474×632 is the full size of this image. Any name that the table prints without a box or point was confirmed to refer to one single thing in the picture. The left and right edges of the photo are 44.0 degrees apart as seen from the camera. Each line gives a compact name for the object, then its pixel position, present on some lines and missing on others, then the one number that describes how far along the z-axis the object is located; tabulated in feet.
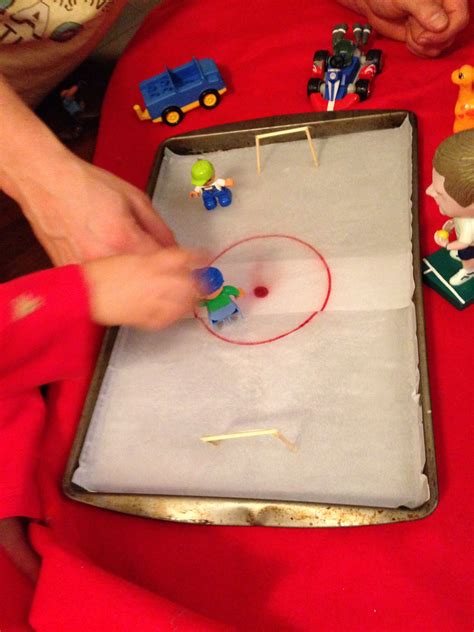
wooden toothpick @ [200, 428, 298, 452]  1.81
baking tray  1.72
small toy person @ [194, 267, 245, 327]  2.08
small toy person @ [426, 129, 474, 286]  1.69
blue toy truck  2.93
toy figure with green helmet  2.48
